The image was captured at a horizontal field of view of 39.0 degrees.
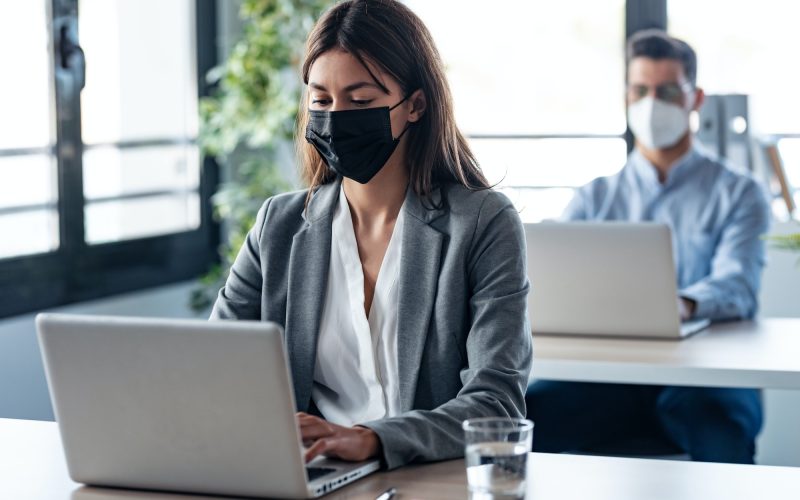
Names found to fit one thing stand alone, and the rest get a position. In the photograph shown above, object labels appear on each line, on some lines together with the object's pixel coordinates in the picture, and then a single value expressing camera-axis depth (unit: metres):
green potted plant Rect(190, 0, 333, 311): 4.09
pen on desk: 1.24
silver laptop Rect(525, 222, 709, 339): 2.32
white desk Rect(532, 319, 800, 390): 2.05
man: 2.48
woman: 1.65
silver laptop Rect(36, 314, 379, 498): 1.15
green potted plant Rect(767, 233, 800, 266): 2.01
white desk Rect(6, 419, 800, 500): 1.26
